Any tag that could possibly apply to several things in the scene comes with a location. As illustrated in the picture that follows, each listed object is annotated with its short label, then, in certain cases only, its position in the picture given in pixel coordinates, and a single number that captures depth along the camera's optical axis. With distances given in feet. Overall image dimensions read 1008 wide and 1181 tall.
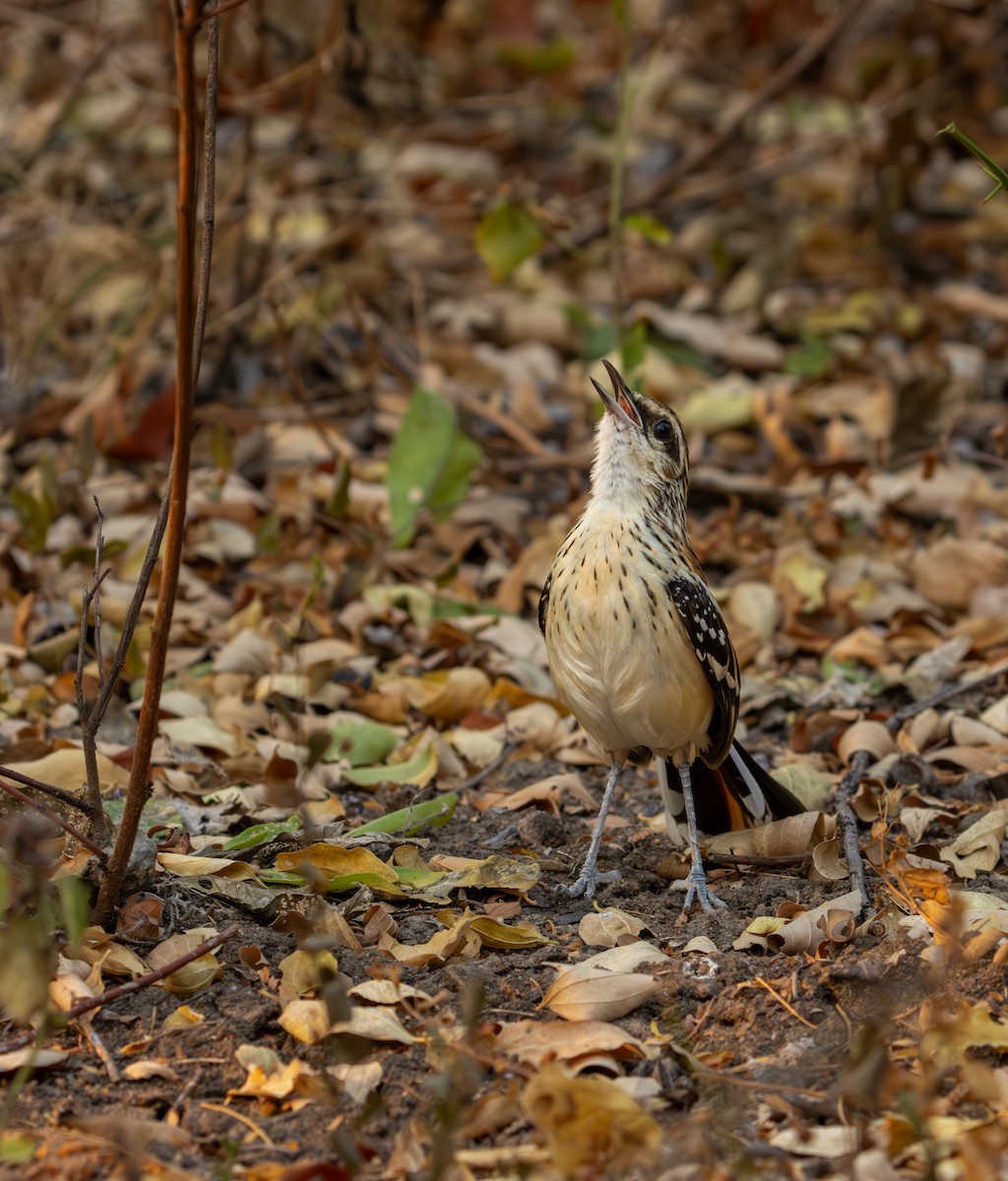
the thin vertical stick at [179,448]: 22.02
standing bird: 33.47
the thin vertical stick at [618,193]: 47.83
